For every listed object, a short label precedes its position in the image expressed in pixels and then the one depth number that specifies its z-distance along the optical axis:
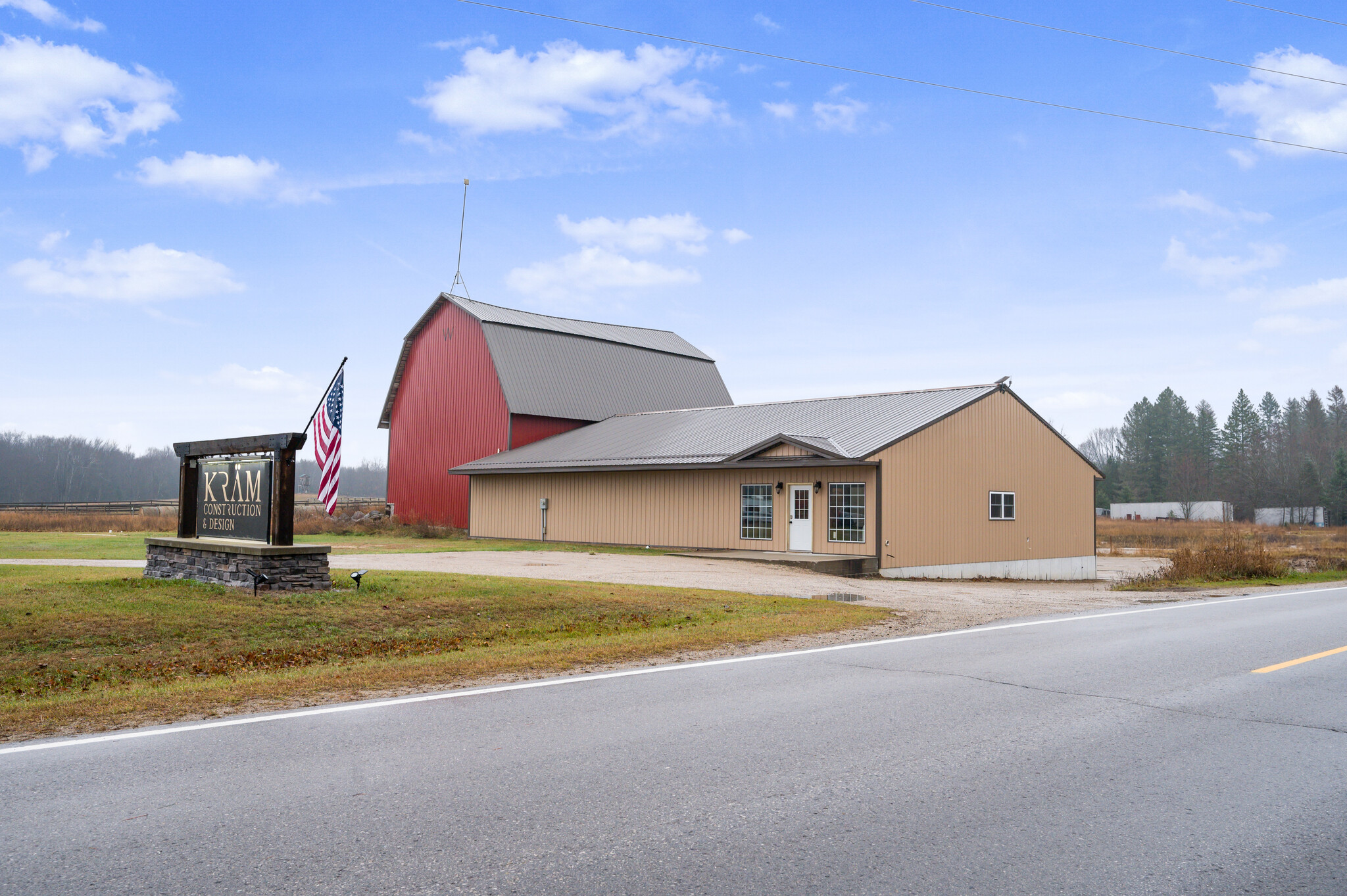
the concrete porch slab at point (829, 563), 21.89
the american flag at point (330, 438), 14.44
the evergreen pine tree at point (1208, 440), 97.00
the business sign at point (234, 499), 12.62
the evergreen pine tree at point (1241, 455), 86.38
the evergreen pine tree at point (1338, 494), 75.00
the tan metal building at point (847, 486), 23.30
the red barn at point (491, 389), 36.12
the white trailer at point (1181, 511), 83.81
